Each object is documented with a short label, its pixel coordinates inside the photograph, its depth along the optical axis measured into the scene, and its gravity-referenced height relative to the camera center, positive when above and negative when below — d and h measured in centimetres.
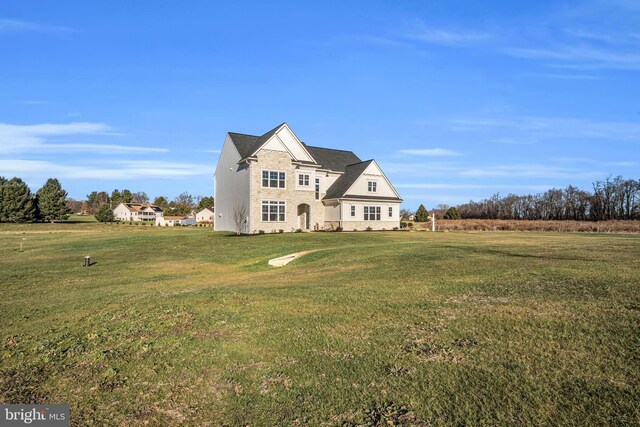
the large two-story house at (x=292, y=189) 3438 +319
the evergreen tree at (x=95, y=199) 14288 +880
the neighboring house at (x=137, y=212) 11425 +287
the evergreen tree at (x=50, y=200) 6800 +403
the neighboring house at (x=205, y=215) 7763 +101
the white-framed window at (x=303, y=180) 3730 +406
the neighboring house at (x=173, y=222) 7213 -30
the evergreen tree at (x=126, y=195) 14145 +1011
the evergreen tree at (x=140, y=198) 15600 +1006
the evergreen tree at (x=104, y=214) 7544 +147
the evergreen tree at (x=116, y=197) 13665 +929
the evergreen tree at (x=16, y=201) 6275 +361
